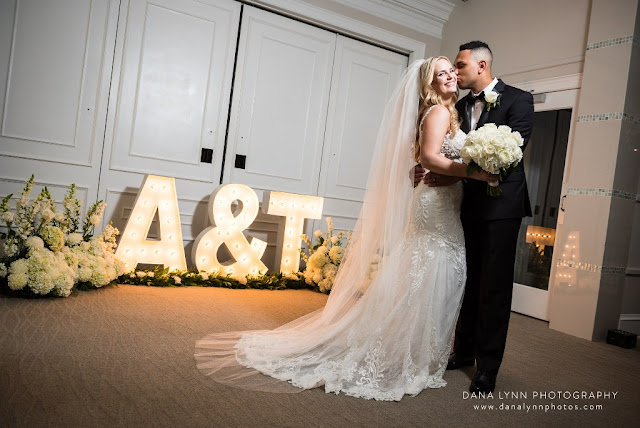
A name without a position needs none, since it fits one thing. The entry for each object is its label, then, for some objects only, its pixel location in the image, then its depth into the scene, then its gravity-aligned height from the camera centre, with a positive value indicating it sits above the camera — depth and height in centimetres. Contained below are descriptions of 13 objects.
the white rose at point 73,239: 407 -49
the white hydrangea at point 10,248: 369 -57
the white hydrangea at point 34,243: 372 -52
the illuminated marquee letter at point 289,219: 537 -16
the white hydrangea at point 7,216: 368 -35
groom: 271 +3
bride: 257 -37
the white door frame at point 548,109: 510 +124
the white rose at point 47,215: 380 -31
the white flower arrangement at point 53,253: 360 -59
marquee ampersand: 495 -42
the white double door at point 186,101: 464 +89
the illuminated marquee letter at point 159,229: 464 -40
